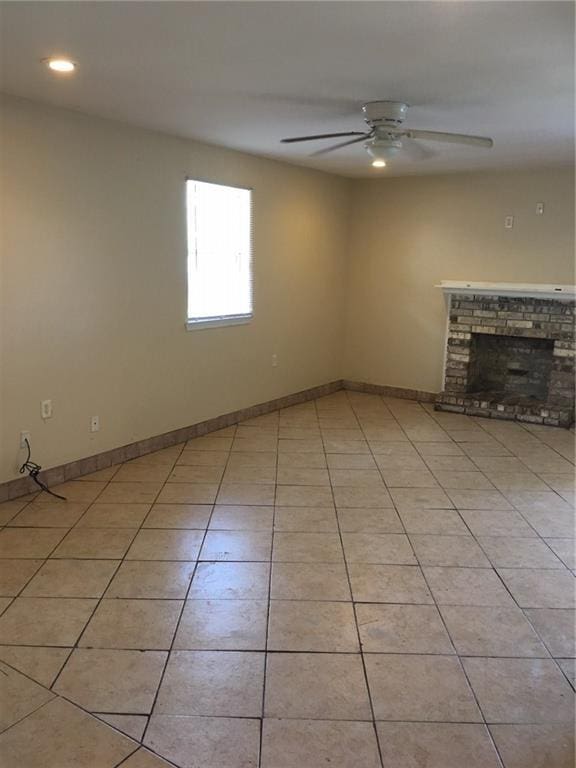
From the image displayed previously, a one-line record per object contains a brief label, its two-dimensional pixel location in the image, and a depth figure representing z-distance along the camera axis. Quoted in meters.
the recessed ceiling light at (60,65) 2.62
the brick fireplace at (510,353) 5.55
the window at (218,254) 4.68
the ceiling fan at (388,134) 3.18
